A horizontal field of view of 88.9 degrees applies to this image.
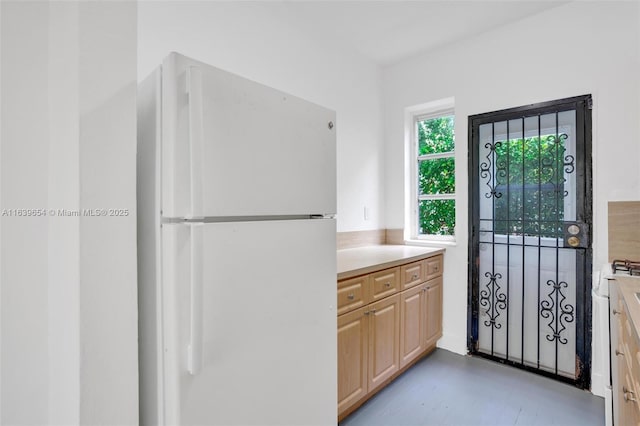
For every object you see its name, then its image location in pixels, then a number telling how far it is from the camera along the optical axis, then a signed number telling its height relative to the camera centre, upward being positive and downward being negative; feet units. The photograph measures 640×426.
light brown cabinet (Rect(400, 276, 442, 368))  7.80 -2.80
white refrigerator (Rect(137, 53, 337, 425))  3.08 -0.38
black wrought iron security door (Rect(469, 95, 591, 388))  7.54 -0.67
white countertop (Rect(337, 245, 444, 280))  6.37 -1.08
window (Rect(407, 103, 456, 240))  10.06 +1.16
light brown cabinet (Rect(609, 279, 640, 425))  3.31 -1.84
